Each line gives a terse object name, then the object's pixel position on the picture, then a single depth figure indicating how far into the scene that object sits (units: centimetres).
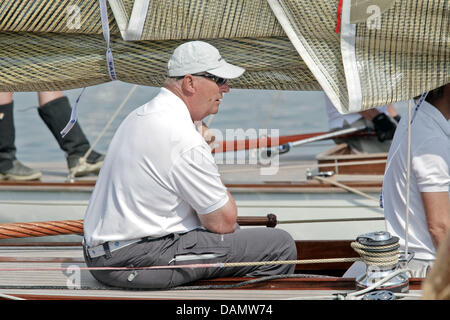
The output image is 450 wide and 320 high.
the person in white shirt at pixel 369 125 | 1056
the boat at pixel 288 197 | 940
